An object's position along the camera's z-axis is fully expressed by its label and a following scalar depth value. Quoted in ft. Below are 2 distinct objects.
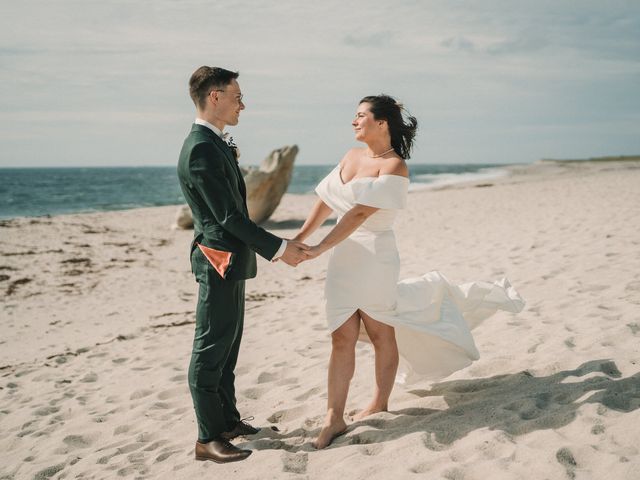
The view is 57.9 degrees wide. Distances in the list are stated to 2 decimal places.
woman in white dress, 11.46
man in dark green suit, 10.51
